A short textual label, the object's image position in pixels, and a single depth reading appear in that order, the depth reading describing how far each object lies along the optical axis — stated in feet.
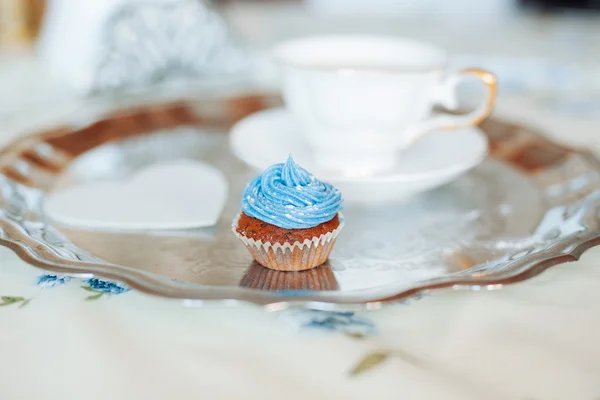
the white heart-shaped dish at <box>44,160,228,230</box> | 1.85
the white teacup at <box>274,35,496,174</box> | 2.00
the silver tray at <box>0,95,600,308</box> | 1.45
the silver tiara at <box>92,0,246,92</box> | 3.23
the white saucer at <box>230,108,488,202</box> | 1.93
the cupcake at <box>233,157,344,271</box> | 1.60
